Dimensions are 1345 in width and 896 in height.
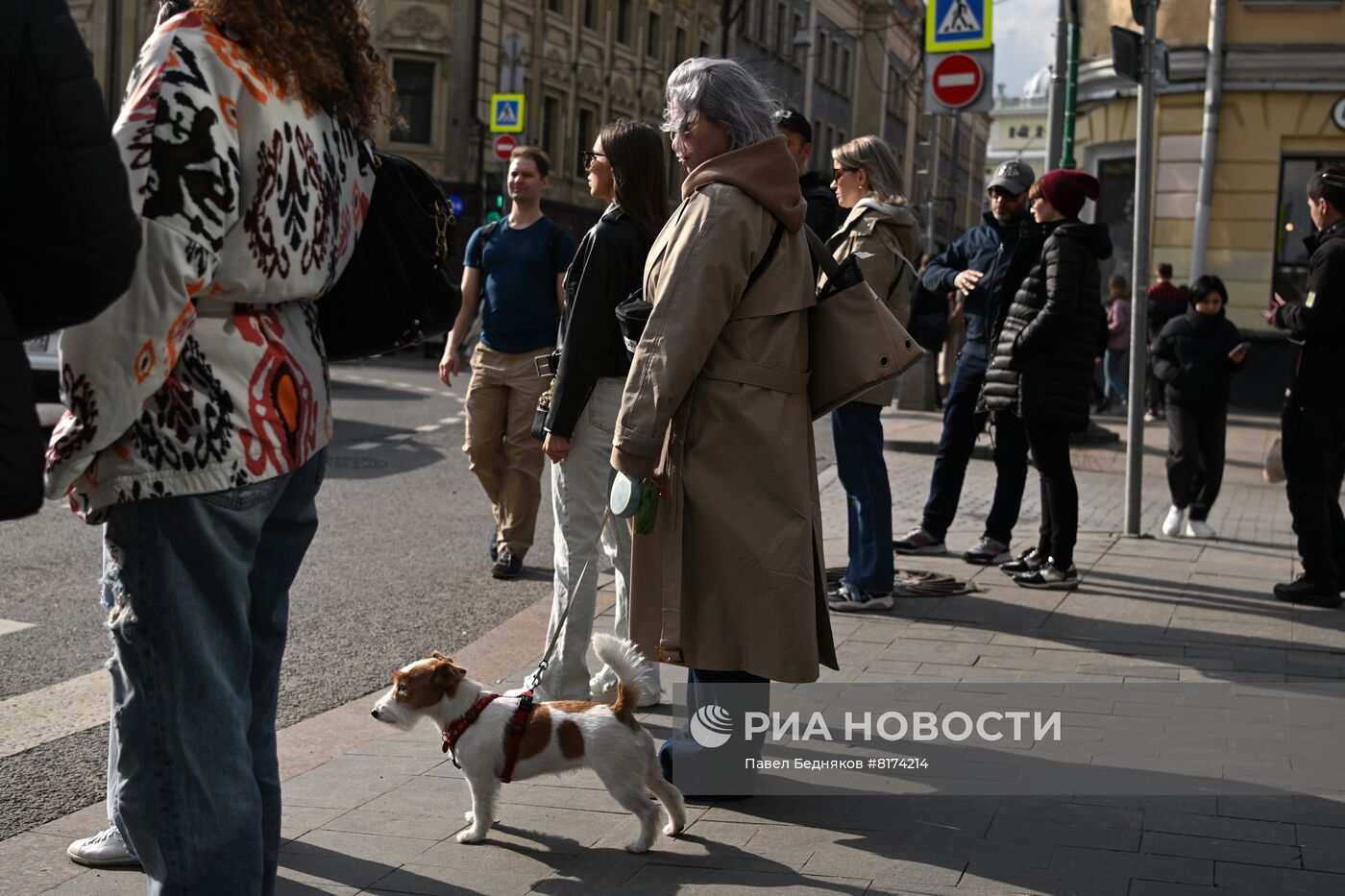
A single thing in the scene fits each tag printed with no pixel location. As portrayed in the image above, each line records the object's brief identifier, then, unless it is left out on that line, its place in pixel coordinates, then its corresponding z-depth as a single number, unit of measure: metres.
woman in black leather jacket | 4.93
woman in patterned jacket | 2.37
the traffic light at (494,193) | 35.03
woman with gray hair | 3.97
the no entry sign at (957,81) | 13.55
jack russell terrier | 3.86
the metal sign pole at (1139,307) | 9.37
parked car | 11.18
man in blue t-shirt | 7.66
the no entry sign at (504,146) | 25.76
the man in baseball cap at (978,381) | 8.13
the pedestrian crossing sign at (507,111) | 28.17
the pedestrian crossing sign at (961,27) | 13.85
